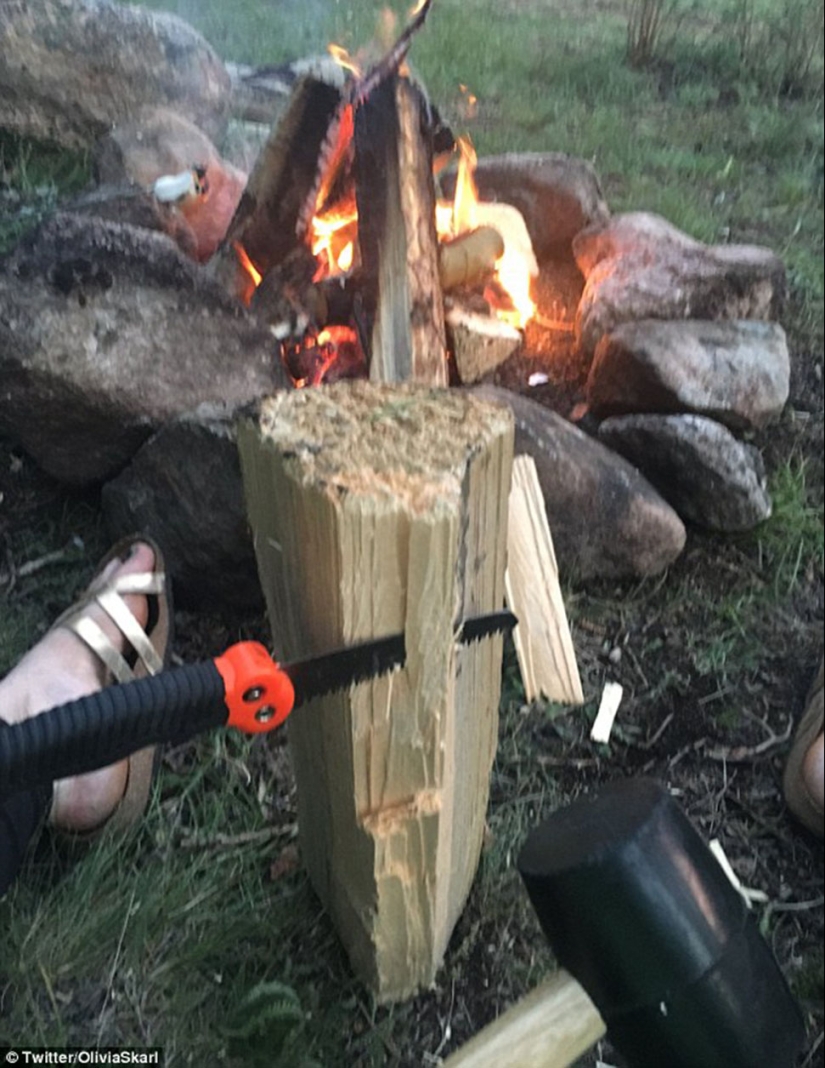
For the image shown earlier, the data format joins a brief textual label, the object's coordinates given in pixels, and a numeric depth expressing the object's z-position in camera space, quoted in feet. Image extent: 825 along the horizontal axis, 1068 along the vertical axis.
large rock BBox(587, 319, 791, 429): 6.64
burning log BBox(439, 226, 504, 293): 6.45
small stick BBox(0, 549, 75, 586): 4.89
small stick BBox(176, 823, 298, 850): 4.52
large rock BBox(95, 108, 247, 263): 5.00
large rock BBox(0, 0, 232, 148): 4.08
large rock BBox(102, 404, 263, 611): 4.99
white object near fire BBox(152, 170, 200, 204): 5.57
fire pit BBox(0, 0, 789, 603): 5.04
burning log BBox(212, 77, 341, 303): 5.55
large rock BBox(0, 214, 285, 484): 4.87
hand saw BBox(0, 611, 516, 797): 2.42
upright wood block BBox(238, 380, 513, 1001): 2.73
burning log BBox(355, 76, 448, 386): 5.51
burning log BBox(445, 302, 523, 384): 6.38
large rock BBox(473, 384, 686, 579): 6.03
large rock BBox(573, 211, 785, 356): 7.09
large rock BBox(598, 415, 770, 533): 6.26
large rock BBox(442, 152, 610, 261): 6.43
